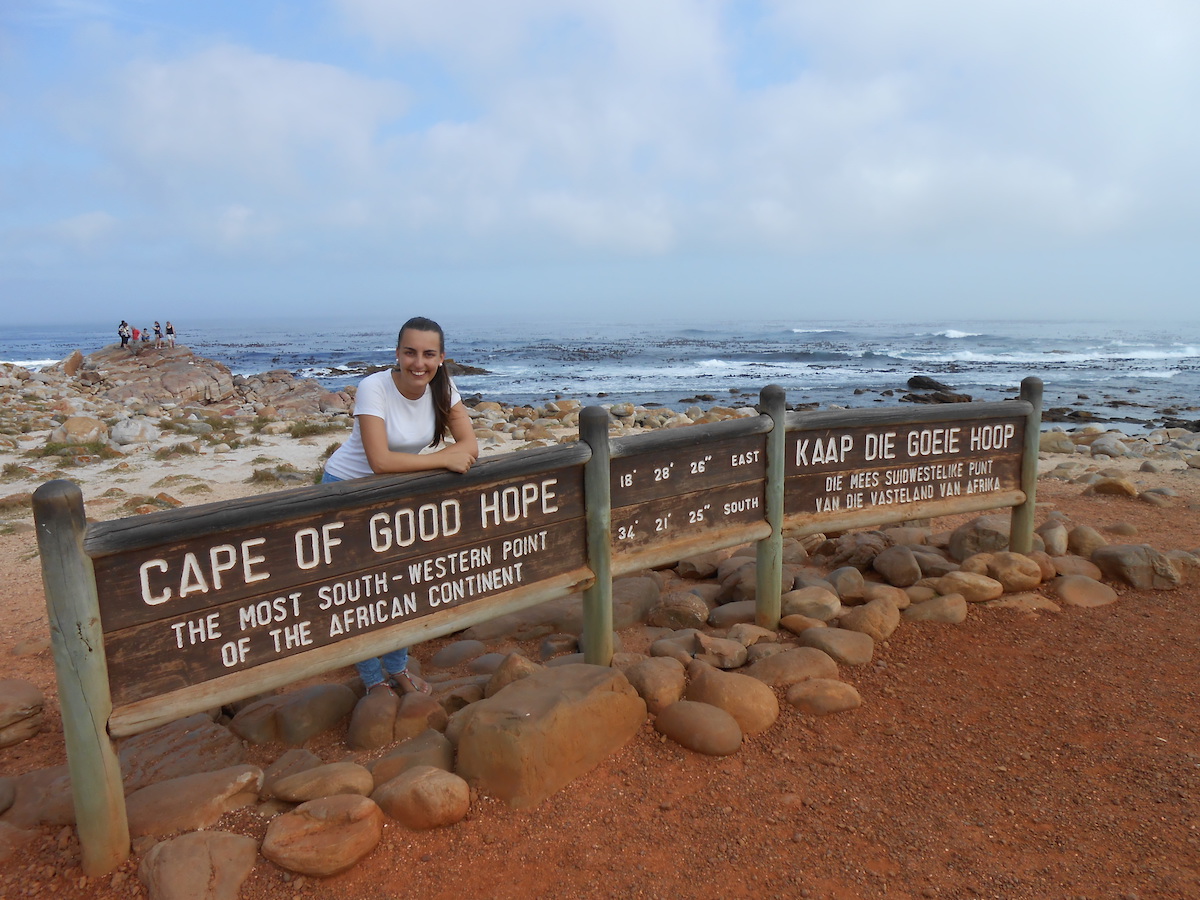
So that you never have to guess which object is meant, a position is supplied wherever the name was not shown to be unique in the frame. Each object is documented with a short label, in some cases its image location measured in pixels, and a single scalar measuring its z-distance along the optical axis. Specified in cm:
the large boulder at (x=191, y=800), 274
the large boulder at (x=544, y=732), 291
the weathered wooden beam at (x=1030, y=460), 518
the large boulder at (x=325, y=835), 252
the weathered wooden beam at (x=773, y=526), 427
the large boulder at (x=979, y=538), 550
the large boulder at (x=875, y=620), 430
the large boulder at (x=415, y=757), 300
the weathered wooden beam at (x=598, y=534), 364
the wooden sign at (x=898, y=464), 452
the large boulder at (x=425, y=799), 273
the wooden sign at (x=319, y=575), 251
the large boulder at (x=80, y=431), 1276
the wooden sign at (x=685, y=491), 385
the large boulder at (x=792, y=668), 374
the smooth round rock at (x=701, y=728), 322
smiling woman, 309
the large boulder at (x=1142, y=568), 495
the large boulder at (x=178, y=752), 332
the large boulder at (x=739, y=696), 341
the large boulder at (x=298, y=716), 358
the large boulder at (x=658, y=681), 347
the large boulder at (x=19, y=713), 376
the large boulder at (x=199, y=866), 241
